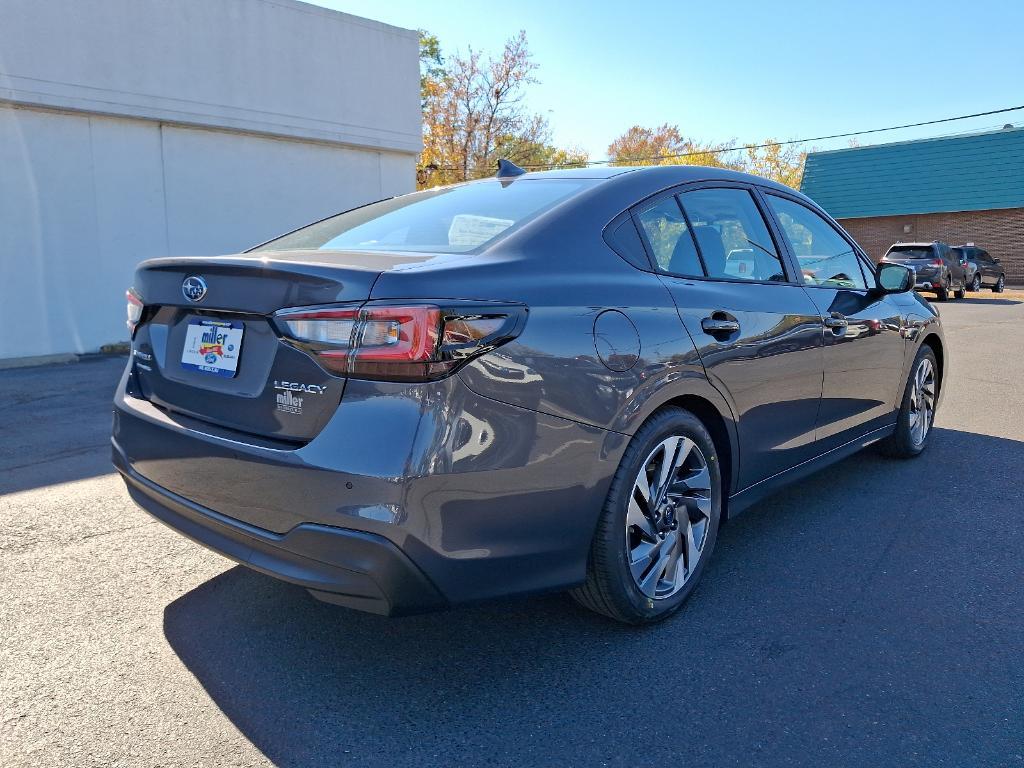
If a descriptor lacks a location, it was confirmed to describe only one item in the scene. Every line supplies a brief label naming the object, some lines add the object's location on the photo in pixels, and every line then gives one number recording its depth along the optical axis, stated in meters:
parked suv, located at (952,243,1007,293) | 25.31
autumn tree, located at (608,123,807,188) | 46.84
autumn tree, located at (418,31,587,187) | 37.22
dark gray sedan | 2.09
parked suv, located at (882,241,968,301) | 22.83
